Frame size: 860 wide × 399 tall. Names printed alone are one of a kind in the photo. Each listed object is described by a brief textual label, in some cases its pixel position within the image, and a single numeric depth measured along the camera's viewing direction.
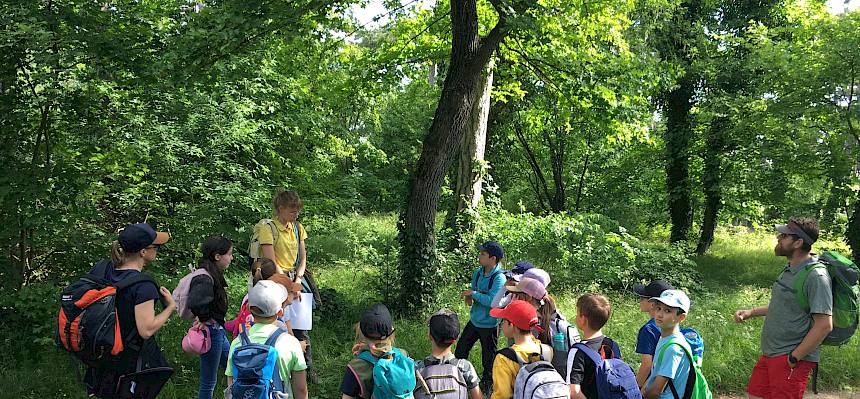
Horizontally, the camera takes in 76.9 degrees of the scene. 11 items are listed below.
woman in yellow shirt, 5.02
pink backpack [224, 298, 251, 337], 4.35
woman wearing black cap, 3.42
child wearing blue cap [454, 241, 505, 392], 5.20
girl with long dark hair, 4.25
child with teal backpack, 3.13
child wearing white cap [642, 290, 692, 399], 3.41
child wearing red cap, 3.19
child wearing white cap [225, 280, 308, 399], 3.36
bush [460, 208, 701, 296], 10.84
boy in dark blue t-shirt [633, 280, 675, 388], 3.73
